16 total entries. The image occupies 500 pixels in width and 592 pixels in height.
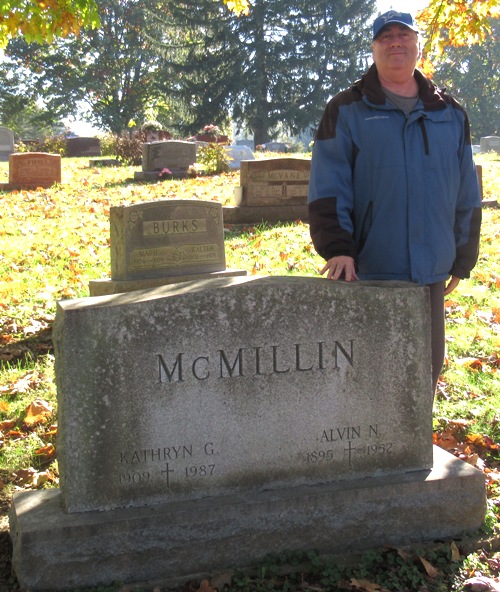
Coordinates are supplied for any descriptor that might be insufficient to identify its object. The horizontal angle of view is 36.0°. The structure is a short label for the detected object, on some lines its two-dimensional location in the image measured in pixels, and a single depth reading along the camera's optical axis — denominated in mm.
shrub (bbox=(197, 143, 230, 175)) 19312
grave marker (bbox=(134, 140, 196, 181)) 18891
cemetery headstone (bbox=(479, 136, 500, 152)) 32803
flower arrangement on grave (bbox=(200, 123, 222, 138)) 25620
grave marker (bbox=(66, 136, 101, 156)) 31592
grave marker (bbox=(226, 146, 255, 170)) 22261
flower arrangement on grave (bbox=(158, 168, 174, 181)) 18609
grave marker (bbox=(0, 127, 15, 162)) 31806
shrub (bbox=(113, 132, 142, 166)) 23625
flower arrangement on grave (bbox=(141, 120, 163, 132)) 26555
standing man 3322
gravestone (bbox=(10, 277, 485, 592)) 3006
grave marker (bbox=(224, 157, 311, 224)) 11680
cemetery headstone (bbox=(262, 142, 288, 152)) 36188
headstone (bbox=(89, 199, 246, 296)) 6637
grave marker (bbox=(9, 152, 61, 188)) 17328
